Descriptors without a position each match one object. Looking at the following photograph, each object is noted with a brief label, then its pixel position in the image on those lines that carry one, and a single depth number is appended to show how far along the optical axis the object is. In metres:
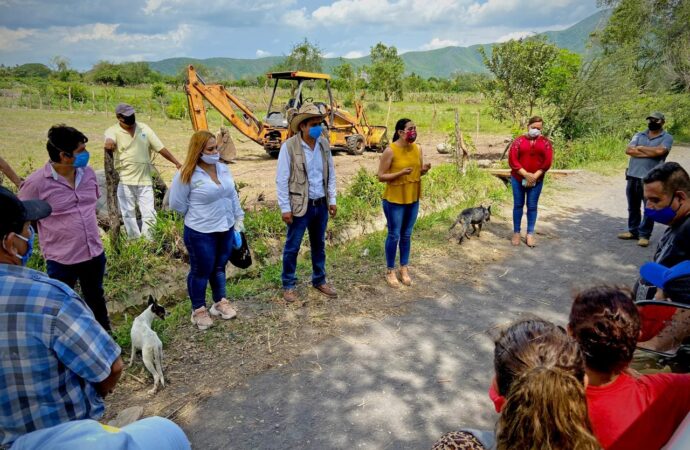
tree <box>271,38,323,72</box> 28.00
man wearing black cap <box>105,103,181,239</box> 5.27
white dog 3.32
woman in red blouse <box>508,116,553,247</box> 5.74
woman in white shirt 3.69
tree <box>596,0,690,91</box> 18.80
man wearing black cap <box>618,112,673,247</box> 5.83
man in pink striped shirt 3.38
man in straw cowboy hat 4.16
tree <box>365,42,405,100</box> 33.91
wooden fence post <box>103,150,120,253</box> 5.06
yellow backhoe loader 11.51
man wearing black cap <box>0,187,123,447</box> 1.47
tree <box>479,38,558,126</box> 11.80
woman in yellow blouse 4.59
